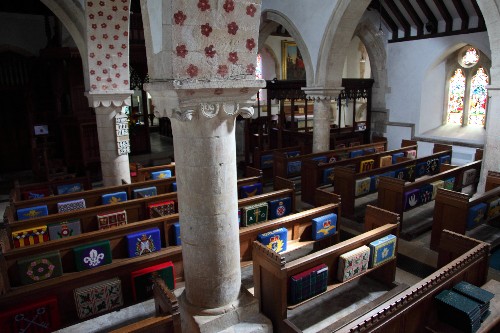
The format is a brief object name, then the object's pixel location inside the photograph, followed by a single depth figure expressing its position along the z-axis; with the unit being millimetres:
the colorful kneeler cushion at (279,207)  6352
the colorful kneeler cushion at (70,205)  6355
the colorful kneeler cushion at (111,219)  5809
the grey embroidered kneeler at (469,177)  8234
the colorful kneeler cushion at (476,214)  5836
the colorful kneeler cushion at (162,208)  6242
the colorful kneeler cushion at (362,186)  7691
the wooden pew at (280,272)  3748
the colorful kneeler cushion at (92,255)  4590
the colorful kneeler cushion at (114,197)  6758
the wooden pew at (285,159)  9367
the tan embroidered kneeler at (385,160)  9938
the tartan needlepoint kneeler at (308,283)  3902
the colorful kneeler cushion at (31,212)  6035
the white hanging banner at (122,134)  7695
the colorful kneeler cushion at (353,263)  4309
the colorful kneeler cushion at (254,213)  5961
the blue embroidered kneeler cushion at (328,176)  8617
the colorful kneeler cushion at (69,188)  7648
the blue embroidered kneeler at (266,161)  10453
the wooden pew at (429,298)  3078
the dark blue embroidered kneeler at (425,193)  7186
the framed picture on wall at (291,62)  19344
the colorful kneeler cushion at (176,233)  5328
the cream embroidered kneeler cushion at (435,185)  7430
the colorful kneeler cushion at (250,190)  7328
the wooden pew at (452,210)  5840
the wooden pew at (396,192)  6766
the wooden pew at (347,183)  7625
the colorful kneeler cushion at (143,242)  4953
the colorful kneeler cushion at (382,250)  4633
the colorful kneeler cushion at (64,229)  5465
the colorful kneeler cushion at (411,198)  6836
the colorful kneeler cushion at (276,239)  5047
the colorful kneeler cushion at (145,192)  7082
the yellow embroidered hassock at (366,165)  9368
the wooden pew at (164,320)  2900
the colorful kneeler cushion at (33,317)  3656
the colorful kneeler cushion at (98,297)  4074
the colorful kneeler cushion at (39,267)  4215
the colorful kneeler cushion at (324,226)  5566
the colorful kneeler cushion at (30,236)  5246
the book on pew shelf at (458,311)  3220
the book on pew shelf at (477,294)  3346
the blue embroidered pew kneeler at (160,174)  8563
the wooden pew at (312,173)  8531
